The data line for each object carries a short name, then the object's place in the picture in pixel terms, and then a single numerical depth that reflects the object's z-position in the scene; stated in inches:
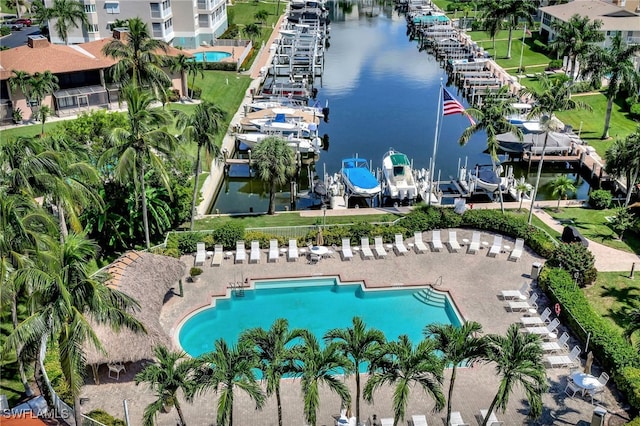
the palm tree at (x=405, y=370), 836.0
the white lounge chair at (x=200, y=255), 1450.5
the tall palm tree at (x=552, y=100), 1501.0
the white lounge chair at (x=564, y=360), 1111.0
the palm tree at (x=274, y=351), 836.6
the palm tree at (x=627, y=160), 1626.5
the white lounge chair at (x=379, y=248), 1494.8
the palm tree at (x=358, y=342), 871.1
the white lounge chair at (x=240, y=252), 1467.8
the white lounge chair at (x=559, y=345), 1143.6
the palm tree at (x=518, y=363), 834.8
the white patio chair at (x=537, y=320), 1214.9
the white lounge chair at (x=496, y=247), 1492.4
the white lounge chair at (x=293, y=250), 1477.6
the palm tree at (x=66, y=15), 2834.6
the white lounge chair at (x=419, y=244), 1518.2
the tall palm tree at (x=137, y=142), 1283.2
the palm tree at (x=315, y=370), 820.0
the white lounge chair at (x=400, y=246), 1507.1
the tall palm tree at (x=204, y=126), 1483.8
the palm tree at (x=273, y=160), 1626.5
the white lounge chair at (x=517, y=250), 1470.2
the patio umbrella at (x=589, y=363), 1045.8
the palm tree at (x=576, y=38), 2684.5
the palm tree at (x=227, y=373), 812.6
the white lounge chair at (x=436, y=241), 1521.9
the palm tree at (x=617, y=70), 2169.0
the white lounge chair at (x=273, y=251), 1476.0
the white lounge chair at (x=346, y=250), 1486.2
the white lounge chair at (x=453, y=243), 1520.7
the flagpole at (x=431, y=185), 1719.7
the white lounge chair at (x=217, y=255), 1454.2
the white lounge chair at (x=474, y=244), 1508.4
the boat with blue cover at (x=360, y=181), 1815.9
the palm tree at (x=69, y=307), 706.2
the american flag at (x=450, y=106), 1583.4
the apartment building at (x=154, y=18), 3056.1
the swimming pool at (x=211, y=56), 3151.1
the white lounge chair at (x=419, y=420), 969.5
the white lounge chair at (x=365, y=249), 1493.6
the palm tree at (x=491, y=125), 1631.4
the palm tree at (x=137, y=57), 2062.0
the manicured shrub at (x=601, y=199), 1731.1
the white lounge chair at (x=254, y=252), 1467.8
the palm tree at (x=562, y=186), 1740.5
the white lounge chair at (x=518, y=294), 1307.8
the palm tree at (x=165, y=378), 816.9
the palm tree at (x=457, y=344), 877.8
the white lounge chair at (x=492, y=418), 951.6
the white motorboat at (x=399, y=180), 1824.6
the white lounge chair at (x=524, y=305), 1272.1
